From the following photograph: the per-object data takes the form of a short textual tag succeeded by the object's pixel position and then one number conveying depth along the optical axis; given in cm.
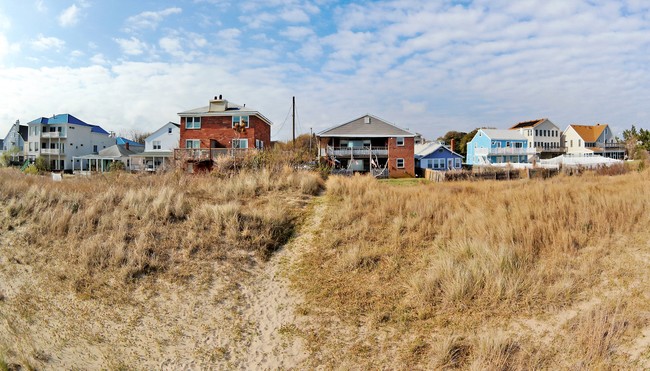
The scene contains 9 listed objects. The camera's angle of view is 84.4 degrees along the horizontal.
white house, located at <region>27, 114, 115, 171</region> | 6100
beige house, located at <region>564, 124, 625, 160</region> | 7712
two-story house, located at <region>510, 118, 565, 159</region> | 7562
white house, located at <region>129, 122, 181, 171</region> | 5224
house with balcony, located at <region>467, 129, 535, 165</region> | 6538
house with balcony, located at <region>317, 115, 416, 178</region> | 4619
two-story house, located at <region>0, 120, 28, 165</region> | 6786
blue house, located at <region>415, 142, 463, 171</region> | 5275
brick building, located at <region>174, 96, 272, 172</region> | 4281
